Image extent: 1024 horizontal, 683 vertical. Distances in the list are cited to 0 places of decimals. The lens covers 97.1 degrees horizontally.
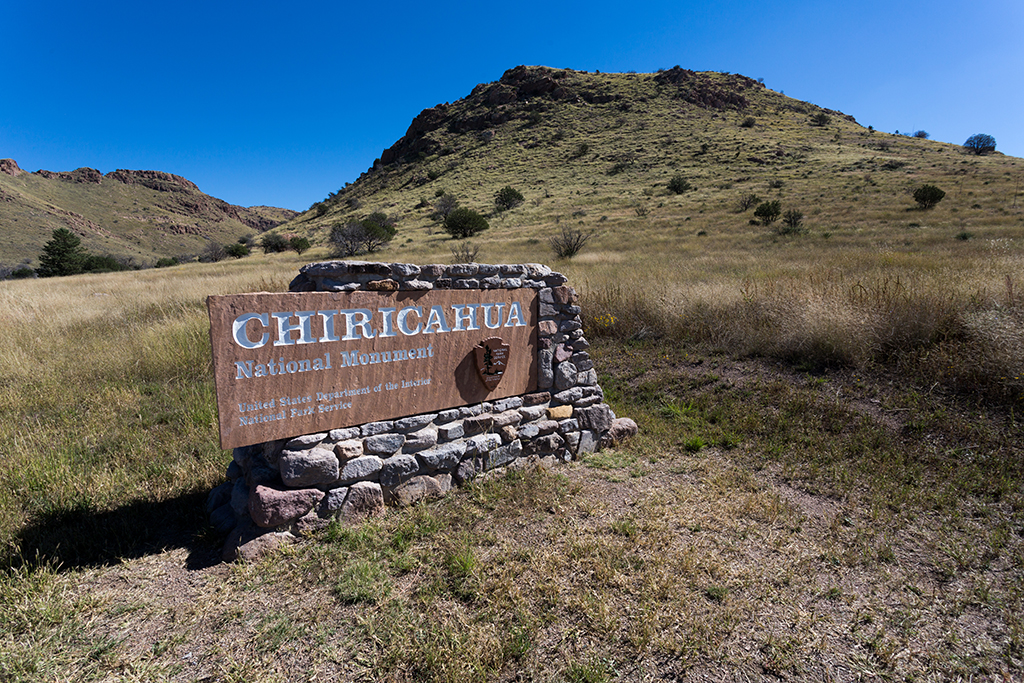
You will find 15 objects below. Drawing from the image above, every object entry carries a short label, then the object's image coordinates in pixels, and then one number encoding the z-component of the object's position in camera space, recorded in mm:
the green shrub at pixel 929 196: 25328
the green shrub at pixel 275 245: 43000
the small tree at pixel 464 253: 18025
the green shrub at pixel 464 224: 31547
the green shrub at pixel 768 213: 26328
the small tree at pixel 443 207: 43219
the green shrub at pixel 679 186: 39156
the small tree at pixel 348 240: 31219
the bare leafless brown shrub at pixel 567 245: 20516
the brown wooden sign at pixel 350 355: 3021
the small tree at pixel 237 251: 40625
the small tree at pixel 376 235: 32281
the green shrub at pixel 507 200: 41688
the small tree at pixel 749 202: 30906
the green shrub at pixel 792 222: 22938
